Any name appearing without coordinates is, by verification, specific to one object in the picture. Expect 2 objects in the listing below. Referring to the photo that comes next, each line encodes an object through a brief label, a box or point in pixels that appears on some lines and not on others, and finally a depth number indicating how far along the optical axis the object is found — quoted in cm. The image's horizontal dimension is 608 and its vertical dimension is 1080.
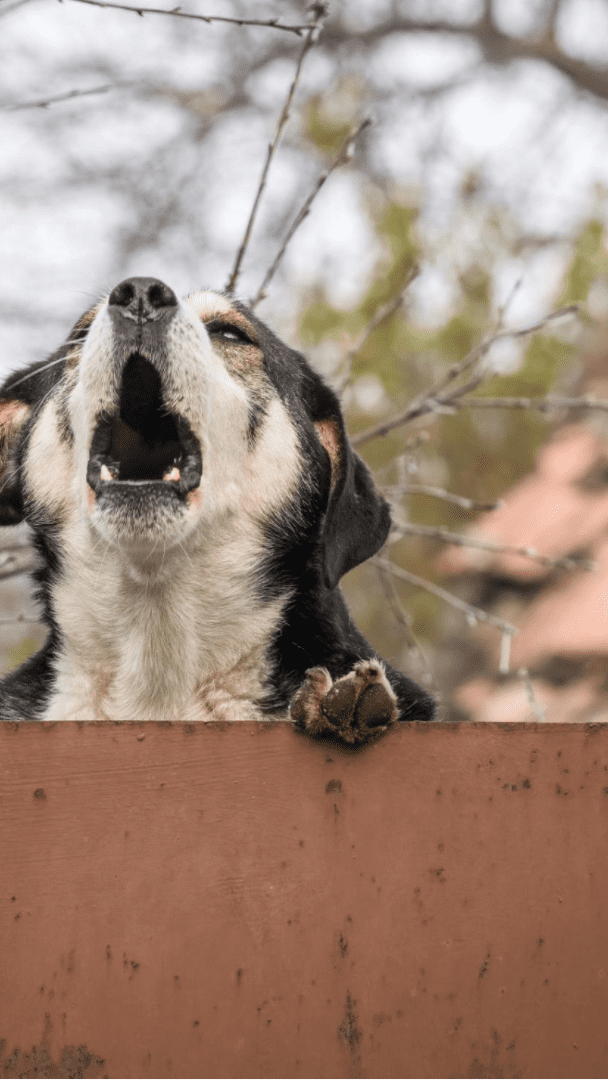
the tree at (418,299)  2667
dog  540
